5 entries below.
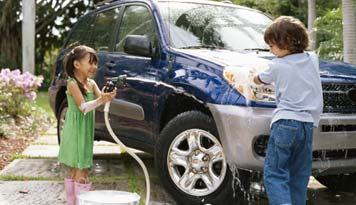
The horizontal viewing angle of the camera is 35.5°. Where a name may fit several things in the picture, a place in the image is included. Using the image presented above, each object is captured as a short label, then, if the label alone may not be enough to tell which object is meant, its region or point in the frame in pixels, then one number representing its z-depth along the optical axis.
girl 3.84
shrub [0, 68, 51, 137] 8.56
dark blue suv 3.92
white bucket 3.12
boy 3.49
